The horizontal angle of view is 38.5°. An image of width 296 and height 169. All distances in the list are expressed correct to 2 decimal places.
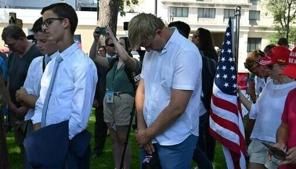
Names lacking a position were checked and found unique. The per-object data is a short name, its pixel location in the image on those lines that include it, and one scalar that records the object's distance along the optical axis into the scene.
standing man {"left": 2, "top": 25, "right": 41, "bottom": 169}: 4.81
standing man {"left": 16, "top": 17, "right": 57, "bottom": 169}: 3.37
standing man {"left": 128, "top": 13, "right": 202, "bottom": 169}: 3.04
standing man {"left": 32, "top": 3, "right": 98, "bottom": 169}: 2.92
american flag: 4.48
